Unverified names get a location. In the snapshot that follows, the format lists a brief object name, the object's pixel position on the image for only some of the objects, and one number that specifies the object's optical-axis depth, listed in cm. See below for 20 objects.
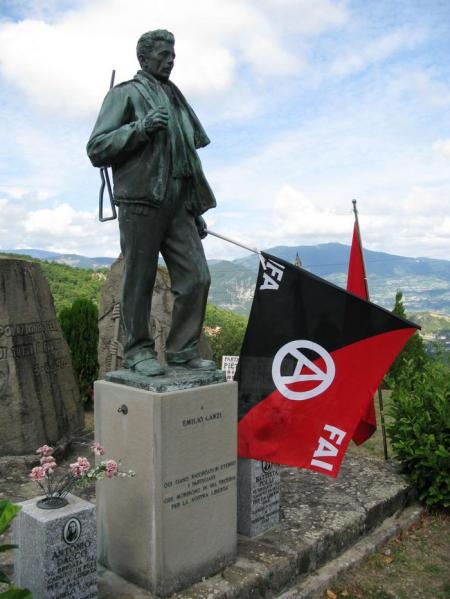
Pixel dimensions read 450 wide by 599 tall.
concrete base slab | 348
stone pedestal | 320
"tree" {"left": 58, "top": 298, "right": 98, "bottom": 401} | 1039
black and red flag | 380
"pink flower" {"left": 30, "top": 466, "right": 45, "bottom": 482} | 290
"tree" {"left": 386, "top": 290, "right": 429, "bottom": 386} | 1132
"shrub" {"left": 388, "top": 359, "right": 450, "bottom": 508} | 510
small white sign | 944
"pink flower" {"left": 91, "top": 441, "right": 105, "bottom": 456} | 316
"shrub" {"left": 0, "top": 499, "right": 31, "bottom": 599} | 250
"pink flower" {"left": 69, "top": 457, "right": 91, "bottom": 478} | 299
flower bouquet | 297
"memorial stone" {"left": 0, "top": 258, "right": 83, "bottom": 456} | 627
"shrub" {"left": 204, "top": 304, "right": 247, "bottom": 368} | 1384
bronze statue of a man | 341
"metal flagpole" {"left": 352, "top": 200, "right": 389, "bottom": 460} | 589
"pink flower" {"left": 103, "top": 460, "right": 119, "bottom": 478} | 302
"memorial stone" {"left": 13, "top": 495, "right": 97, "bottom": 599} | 285
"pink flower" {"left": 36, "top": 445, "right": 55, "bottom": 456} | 313
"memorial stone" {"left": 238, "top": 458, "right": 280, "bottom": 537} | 412
